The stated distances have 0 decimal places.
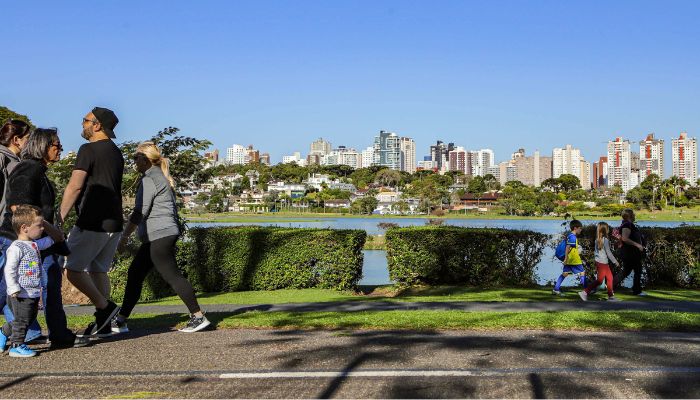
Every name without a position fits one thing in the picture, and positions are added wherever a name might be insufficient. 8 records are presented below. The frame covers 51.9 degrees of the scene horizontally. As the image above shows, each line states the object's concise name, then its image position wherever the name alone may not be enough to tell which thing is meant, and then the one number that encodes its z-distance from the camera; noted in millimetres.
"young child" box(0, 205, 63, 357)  5809
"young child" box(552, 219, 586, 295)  13219
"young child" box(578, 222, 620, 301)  12102
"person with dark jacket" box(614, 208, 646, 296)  13773
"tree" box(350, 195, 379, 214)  150500
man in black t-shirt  6664
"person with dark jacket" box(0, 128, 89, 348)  6004
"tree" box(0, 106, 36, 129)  31366
